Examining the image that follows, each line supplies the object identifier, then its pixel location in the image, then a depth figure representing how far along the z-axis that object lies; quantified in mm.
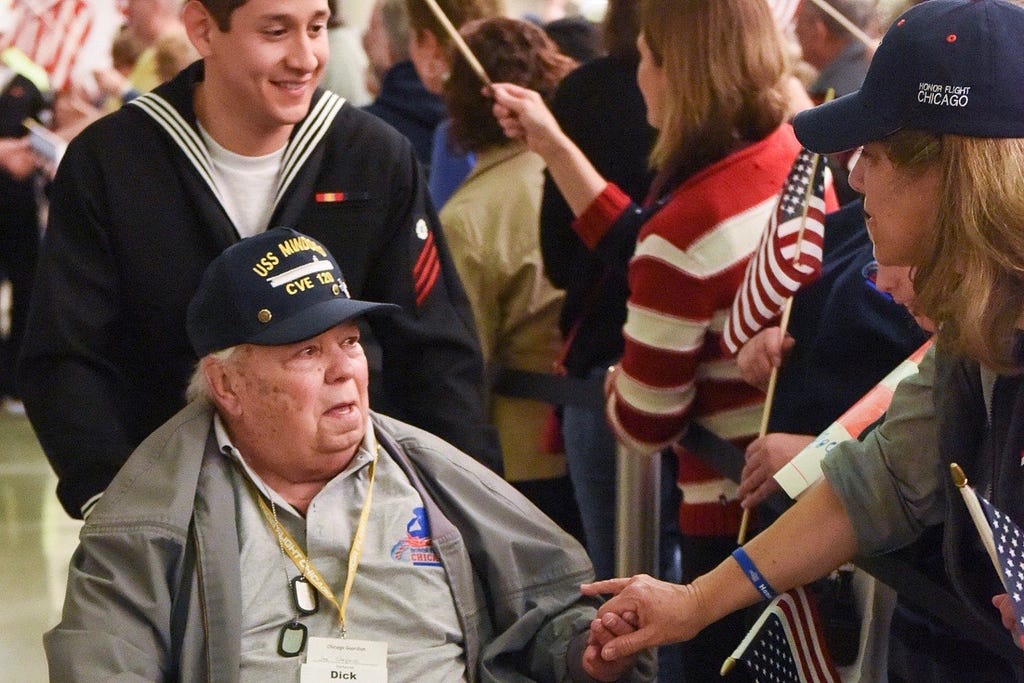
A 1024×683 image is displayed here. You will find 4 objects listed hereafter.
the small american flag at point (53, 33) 11133
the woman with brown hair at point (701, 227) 6562
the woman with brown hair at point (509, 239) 8664
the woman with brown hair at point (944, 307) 4148
